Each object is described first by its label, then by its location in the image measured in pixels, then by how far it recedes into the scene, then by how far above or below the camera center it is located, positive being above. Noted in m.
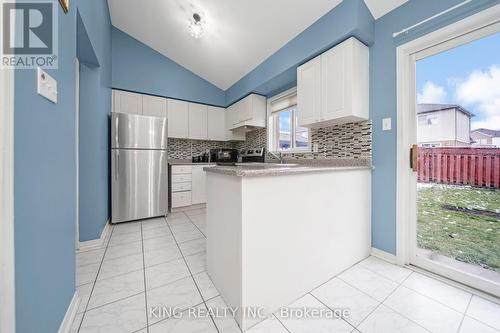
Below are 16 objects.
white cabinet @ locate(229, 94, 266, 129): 3.48 +1.01
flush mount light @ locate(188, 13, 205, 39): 2.48 +1.83
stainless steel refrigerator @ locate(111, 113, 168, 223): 2.75 -0.03
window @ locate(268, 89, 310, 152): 3.04 +0.68
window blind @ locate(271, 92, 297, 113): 3.12 +1.08
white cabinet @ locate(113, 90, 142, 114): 3.18 +1.07
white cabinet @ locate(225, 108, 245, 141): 4.21 +0.70
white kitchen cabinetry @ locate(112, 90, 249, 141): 3.32 +0.99
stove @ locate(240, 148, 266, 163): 3.40 +0.18
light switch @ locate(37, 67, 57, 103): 0.79 +0.35
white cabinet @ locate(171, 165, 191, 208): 3.43 -0.36
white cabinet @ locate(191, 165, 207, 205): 3.63 -0.38
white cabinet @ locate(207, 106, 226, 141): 4.13 +0.92
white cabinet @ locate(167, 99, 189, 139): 3.68 +0.91
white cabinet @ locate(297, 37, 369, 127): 1.85 +0.83
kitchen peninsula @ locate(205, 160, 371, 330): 1.09 -0.44
